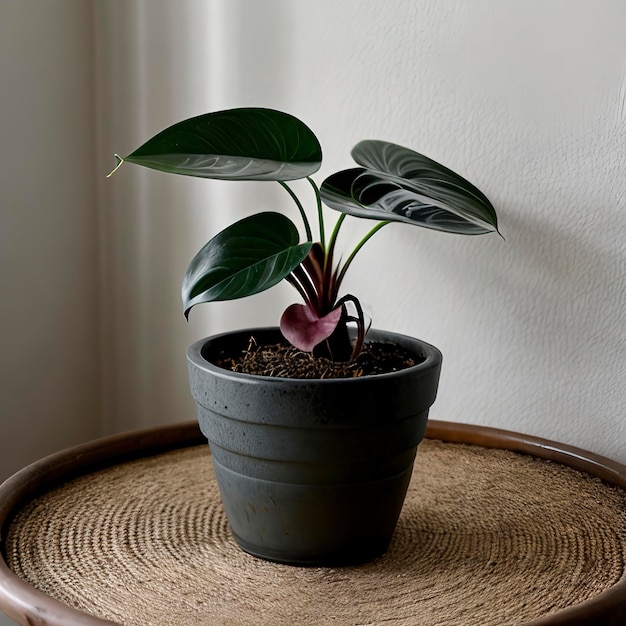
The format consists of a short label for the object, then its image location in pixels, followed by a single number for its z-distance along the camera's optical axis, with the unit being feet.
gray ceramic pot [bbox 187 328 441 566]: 2.48
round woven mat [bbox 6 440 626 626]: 2.37
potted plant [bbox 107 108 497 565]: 2.43
